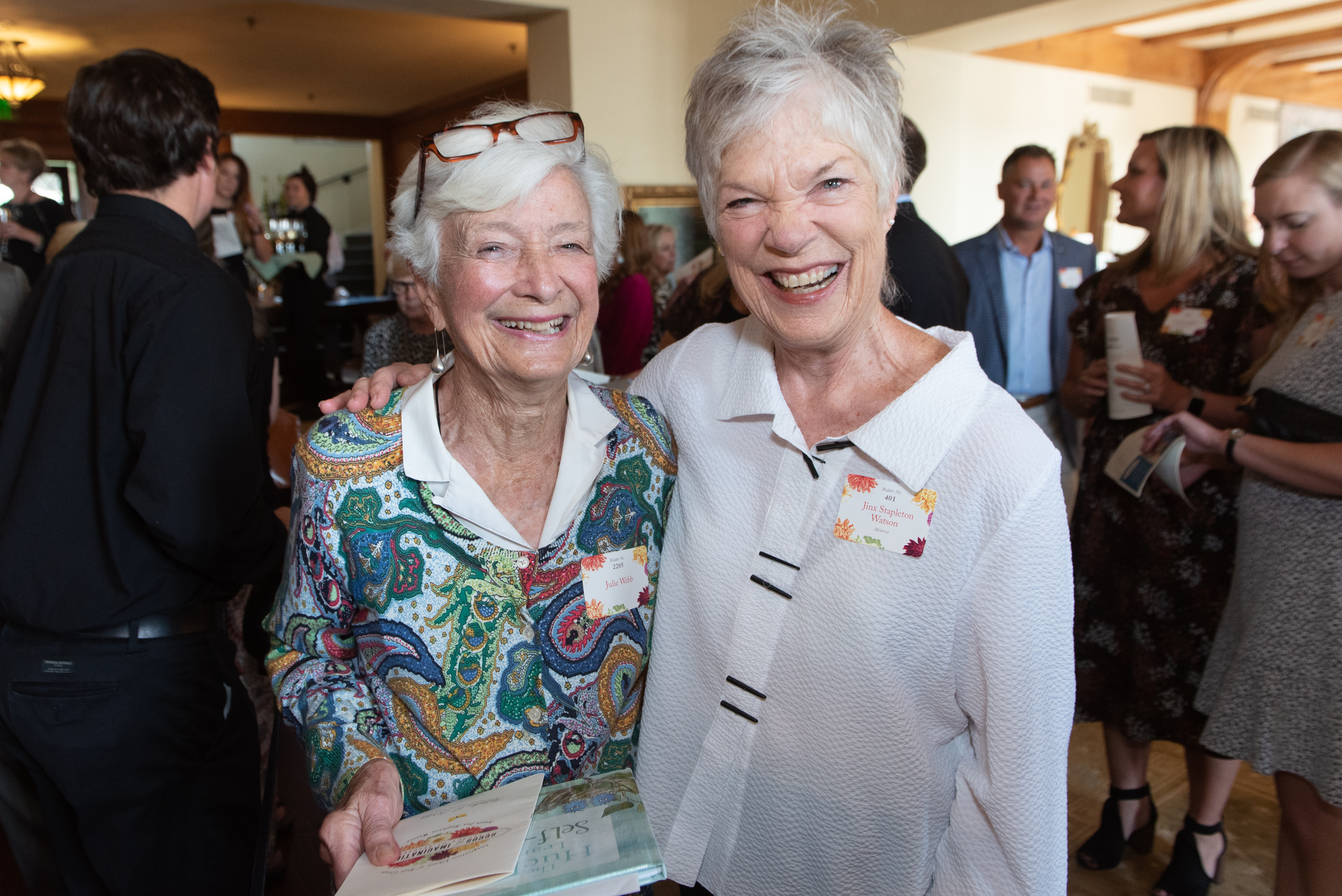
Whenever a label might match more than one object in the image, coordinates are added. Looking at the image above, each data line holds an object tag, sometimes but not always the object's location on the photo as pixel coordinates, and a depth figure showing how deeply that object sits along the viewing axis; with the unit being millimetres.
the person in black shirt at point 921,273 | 2764
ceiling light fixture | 8688
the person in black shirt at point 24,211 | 4289
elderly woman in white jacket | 1152
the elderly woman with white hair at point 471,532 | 1318
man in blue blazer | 4289
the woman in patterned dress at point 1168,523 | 2639
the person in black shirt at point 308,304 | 8930
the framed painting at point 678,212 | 5957
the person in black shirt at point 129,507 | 1660
